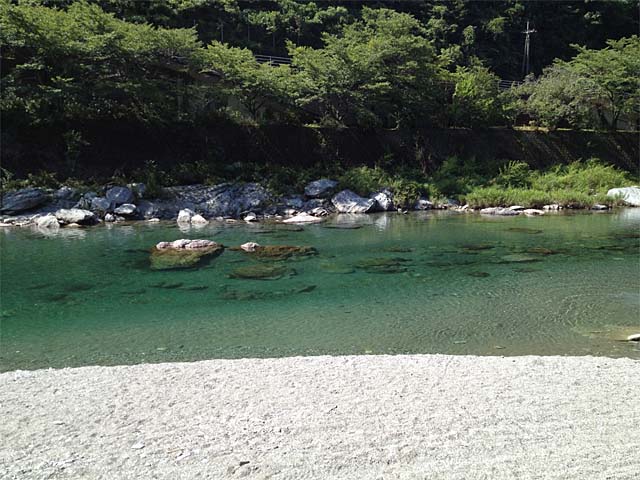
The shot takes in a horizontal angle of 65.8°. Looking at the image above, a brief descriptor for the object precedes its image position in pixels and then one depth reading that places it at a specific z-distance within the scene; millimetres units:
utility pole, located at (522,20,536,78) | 57138
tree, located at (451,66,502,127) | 33781
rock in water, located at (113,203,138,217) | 22344
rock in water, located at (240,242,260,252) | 15508
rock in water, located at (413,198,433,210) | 26922
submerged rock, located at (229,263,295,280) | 12242
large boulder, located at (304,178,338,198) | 26609
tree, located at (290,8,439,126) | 29156
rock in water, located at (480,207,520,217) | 25031
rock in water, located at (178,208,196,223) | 22259
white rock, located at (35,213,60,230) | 20344
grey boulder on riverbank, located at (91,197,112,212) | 22516
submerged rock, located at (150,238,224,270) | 13477
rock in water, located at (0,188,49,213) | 21500
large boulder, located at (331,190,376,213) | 25594
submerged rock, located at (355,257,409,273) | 13016
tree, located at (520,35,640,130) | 32281
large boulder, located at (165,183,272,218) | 23984
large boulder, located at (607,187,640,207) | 27750
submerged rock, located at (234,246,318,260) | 14695
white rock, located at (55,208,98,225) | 20891
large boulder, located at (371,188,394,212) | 26234
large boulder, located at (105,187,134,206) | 23047
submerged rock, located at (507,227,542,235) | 19078
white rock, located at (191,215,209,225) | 21773
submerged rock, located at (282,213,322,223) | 22534
